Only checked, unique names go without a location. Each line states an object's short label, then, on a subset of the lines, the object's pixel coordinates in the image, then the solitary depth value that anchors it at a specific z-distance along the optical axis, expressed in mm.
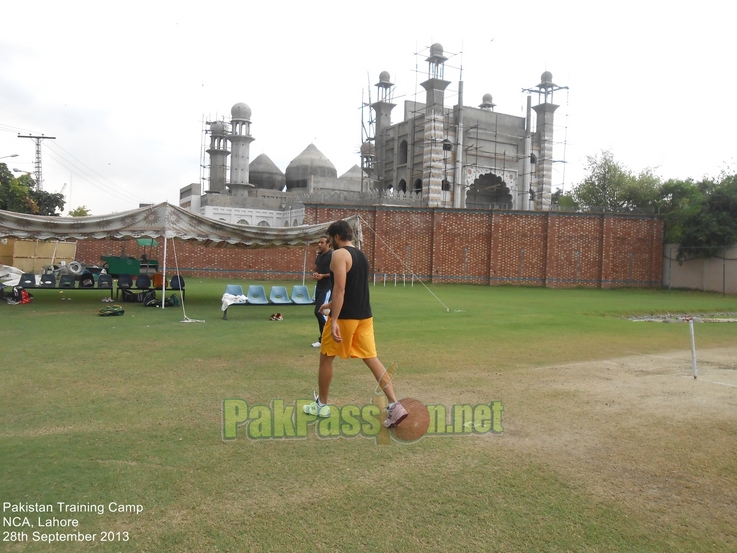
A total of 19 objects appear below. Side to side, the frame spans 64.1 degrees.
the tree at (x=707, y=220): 29234
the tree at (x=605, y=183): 46469
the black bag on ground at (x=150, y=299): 15406
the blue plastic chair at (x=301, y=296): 13905
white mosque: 42688
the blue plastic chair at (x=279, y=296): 13891
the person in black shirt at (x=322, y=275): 8680
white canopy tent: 14391
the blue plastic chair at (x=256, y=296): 13604
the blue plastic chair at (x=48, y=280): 15570
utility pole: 49375
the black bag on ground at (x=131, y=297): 16594
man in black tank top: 4973
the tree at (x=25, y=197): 31953
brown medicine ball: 4849
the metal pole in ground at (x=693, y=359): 7130
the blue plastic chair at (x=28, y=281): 15359
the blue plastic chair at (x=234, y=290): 14055
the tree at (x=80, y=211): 56675
